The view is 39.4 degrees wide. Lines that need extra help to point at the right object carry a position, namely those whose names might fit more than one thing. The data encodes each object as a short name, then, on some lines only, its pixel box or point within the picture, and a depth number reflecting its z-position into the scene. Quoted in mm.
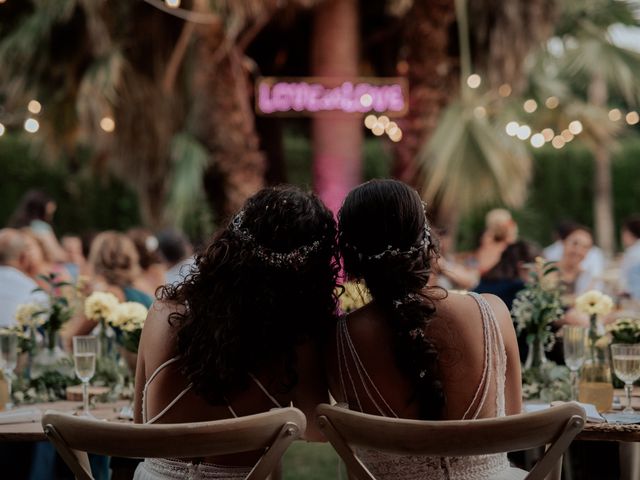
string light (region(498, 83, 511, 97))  8641
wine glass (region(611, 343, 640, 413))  2889
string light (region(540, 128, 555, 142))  9211
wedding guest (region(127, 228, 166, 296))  5754
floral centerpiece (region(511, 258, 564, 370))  3412
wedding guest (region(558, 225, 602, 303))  6555
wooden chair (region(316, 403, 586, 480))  2023
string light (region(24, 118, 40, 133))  7902
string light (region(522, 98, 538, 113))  9711
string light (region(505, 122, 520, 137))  7793
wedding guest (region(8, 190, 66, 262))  7641
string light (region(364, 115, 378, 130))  8484
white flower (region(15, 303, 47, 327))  3619
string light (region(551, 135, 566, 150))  9484
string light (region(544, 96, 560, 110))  9297
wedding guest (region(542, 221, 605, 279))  6878
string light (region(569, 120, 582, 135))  8773
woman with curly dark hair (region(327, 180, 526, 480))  2340
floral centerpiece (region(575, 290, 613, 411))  3008
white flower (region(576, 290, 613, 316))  3494
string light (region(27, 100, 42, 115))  7941
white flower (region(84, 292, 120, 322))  3590
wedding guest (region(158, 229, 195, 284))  6238
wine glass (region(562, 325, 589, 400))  3041
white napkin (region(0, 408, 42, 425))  2916
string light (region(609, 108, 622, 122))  12492
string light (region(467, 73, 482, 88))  8188
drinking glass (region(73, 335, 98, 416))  3033
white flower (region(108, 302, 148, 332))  3404
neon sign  8086
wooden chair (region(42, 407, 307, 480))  2047
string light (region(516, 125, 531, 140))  7854
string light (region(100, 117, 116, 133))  7528
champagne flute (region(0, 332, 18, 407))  3215
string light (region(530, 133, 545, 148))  8602
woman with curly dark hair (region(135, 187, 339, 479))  2346
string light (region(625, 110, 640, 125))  10459
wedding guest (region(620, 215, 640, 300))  6816
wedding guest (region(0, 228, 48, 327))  5234
